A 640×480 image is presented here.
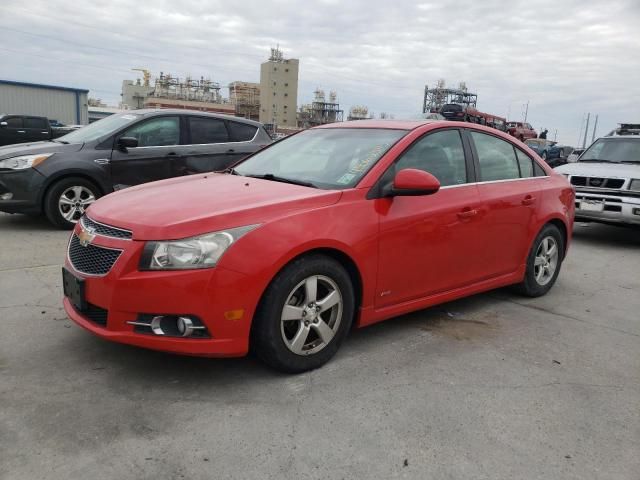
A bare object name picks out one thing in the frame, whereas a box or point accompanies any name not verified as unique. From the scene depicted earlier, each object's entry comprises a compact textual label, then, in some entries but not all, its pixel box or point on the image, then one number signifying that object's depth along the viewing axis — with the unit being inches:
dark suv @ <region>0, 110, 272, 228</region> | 271.9
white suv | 306.7
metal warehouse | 1428.4
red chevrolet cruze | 114.0
